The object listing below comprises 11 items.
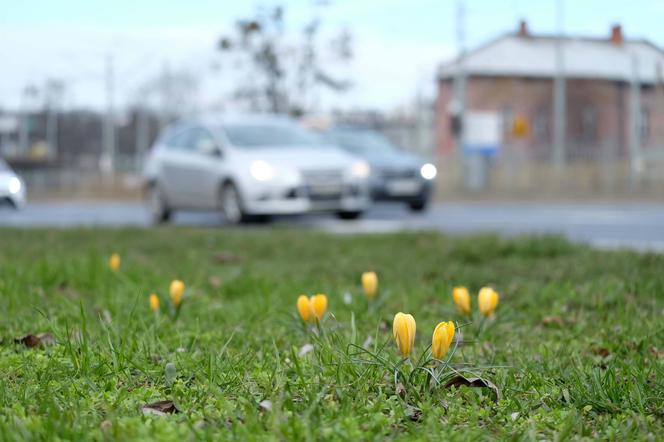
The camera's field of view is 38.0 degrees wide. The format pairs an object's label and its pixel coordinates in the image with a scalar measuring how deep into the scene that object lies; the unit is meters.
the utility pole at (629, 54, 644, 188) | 28.39
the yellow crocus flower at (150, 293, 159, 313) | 3.65
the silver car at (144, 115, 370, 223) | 11.85
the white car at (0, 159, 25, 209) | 16.47
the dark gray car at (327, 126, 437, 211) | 17.09
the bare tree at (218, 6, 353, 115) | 26.67
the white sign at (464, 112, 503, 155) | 29.98
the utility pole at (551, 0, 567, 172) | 28.83
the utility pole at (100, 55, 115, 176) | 44.36
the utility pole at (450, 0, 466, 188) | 29.38
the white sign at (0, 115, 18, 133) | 72.75
